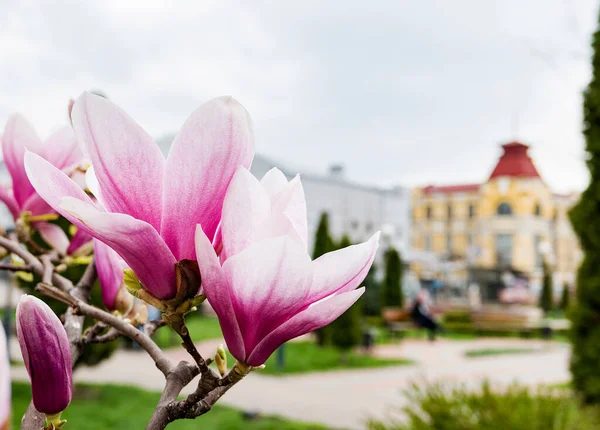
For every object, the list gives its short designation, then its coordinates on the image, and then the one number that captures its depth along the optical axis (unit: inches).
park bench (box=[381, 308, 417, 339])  689.6
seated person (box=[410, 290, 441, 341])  713.1
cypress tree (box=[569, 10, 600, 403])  290.4
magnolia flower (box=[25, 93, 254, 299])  18.4
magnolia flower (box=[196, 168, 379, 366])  18.1
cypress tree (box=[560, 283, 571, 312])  1132.6
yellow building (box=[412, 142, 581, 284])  2138.3
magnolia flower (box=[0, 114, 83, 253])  32.4
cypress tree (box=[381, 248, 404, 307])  828.6
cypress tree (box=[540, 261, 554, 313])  1168.0
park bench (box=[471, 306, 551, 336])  789.2
